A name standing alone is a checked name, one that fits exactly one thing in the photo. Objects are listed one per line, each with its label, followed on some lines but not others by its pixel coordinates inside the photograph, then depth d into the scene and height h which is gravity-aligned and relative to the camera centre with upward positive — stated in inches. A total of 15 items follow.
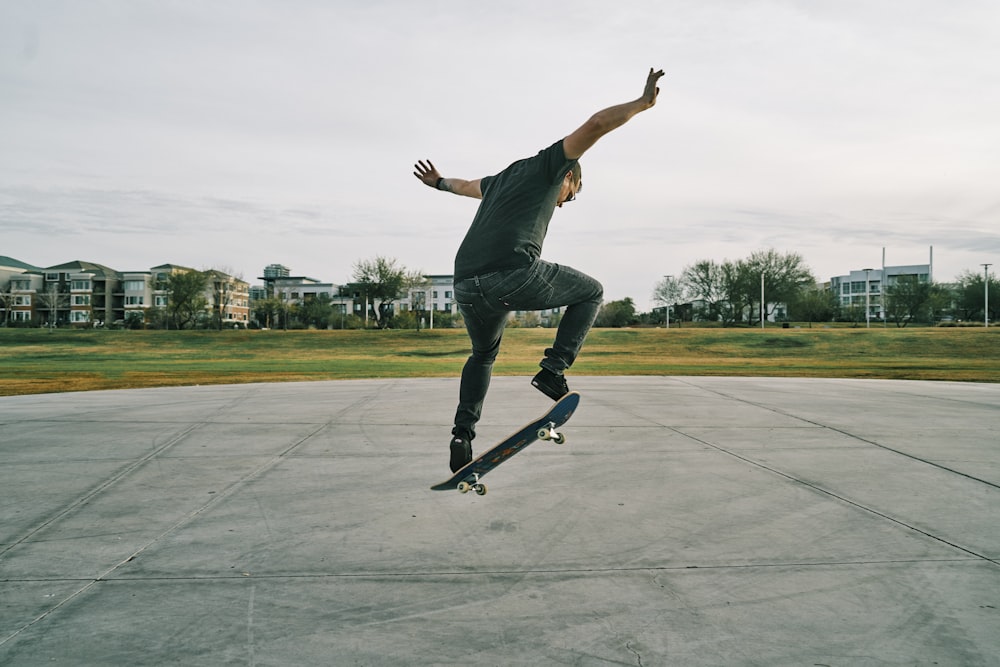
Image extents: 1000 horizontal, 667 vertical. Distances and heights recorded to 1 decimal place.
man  142.0 +16.2
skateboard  155.3 -30.2
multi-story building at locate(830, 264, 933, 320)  4902.1 +437.5
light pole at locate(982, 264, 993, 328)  2278.1 +136.8
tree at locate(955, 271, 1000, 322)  2458.2 +145.1
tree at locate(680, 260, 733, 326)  2659.9 +184.6
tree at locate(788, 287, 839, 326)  2623.0 +104.5
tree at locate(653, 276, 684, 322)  2684.5 +161.0
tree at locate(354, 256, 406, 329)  2249.0 +173.0
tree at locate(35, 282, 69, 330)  3528.5 +142.7
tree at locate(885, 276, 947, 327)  2442.2 +124.8
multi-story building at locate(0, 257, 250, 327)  3789.4 +197.8
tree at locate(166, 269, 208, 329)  2410.2 +104.9
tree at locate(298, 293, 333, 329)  2549.2 +45.6
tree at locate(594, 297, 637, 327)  2332.7 +45.4
